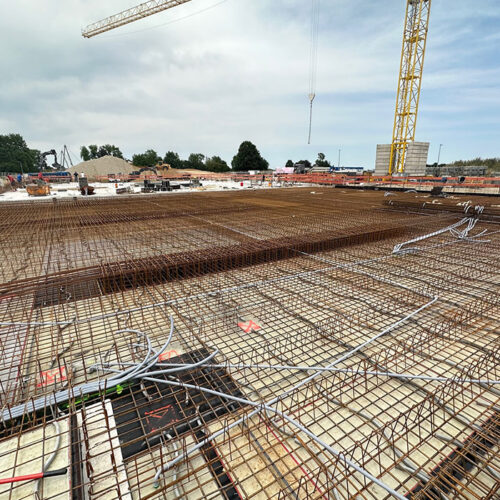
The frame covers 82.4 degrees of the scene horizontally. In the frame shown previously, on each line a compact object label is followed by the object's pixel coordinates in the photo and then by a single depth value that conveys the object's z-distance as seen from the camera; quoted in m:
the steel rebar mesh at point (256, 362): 1.68
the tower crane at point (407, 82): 25.28
